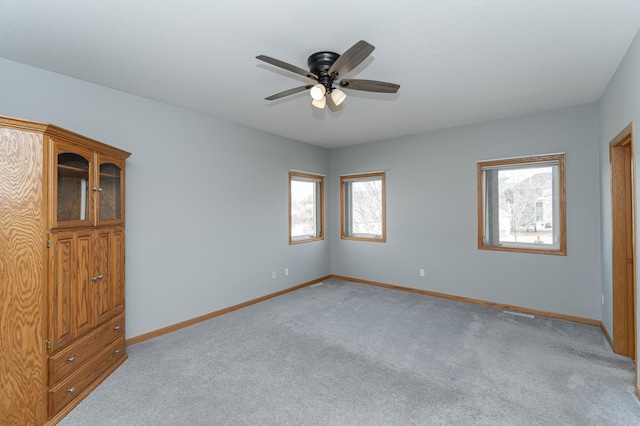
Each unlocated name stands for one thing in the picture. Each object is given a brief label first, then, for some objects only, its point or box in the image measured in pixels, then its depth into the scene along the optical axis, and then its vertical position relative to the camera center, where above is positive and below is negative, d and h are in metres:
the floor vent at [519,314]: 3.67 -1.30
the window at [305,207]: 5.11 +0.15
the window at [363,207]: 5.29 +0.16
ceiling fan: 1.92 +1.00
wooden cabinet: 1.80 -0.38
